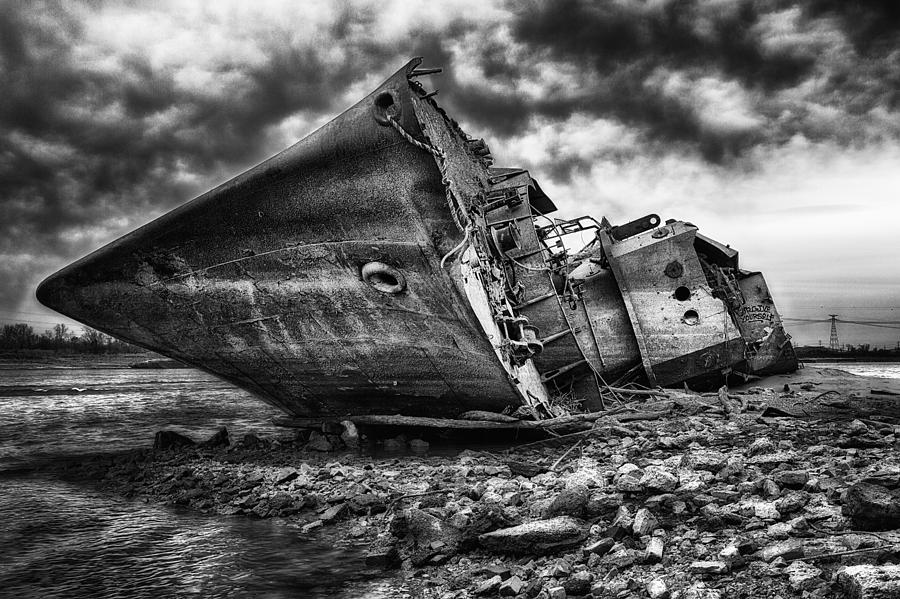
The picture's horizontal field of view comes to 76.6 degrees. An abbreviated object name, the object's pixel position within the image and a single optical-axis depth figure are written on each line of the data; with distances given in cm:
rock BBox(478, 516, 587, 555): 316
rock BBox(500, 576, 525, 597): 282
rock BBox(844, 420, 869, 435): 487
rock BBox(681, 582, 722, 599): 237
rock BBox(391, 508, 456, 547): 358
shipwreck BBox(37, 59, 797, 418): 618
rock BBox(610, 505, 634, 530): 312
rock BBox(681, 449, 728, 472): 399
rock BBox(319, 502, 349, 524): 453
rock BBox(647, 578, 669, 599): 246
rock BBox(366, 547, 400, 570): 359
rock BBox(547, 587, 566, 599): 266
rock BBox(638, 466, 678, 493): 355
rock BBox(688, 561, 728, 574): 254
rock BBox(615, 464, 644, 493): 361
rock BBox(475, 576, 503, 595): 290
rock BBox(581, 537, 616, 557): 299
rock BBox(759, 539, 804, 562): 250
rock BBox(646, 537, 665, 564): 277
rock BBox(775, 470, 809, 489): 332
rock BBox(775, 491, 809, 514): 301
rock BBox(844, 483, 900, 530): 258
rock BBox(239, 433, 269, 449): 749
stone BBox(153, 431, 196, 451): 769
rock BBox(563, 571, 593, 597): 270
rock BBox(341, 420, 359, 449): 715
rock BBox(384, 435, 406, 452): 700
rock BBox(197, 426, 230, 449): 777
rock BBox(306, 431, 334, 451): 719
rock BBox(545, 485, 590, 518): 348
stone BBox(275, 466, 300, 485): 551
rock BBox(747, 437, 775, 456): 441
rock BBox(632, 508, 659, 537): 305
